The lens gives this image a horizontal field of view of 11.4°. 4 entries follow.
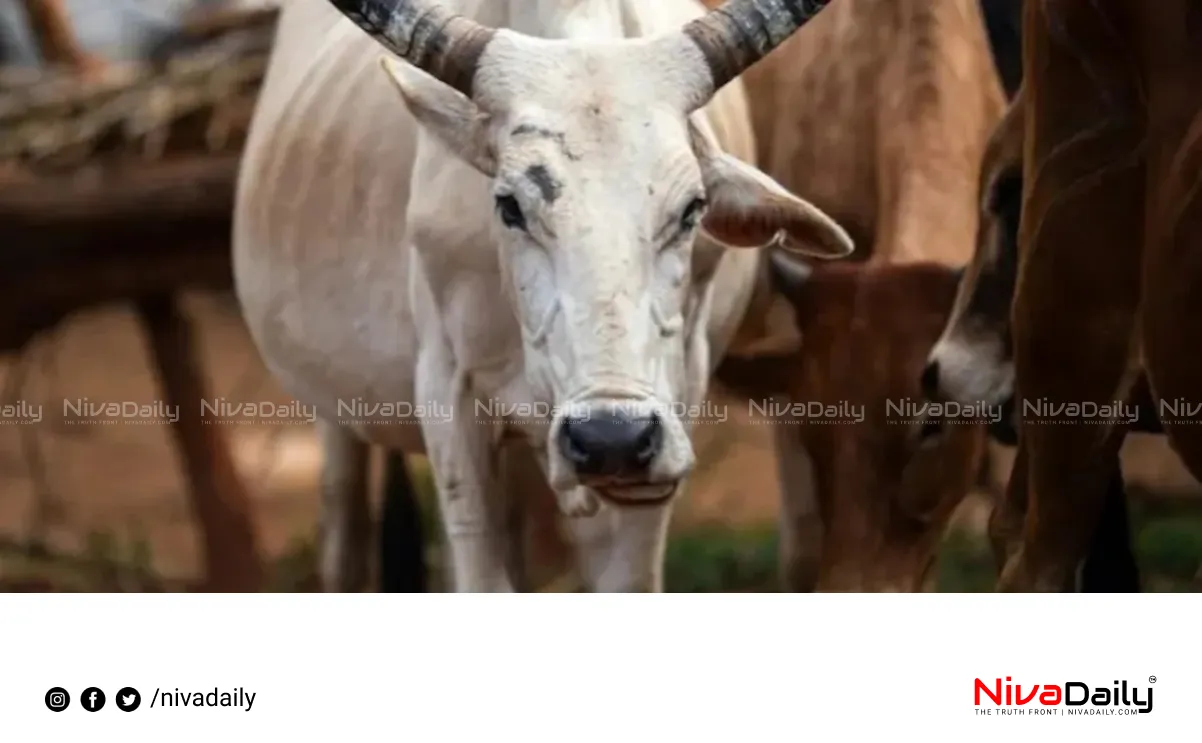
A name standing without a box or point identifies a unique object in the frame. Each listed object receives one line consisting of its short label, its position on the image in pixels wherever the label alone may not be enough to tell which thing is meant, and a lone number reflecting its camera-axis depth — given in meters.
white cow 6.00
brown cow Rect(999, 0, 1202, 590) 6.09
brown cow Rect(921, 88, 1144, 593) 6.32
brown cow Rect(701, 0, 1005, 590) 6.37
